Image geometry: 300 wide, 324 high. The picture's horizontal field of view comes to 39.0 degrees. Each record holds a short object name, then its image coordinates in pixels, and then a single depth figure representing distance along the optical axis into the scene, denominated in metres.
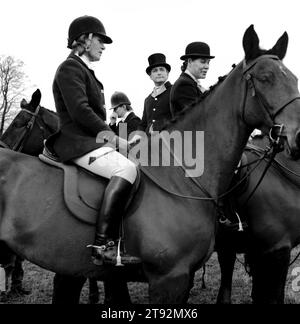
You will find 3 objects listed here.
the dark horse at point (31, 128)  6.67
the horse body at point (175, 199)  3.79
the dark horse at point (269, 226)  5.54
